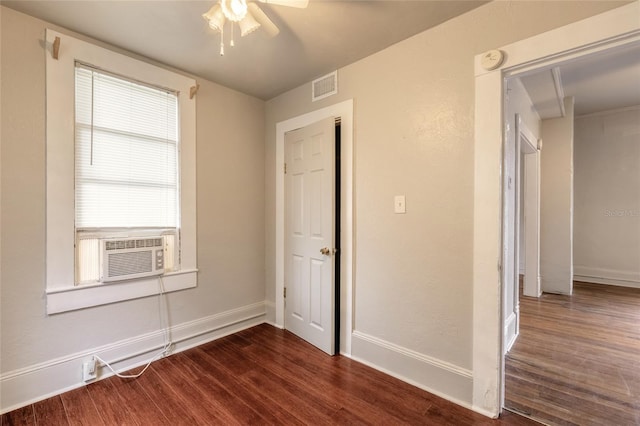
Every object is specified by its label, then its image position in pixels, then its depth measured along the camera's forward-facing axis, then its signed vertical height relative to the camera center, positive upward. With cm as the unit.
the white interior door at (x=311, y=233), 253 -19
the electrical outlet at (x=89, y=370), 205 -114
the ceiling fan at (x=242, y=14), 142 +104
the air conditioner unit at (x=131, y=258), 215 -36
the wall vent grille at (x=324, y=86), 259 +119
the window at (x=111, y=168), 199 +35
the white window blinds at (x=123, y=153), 212 +48
